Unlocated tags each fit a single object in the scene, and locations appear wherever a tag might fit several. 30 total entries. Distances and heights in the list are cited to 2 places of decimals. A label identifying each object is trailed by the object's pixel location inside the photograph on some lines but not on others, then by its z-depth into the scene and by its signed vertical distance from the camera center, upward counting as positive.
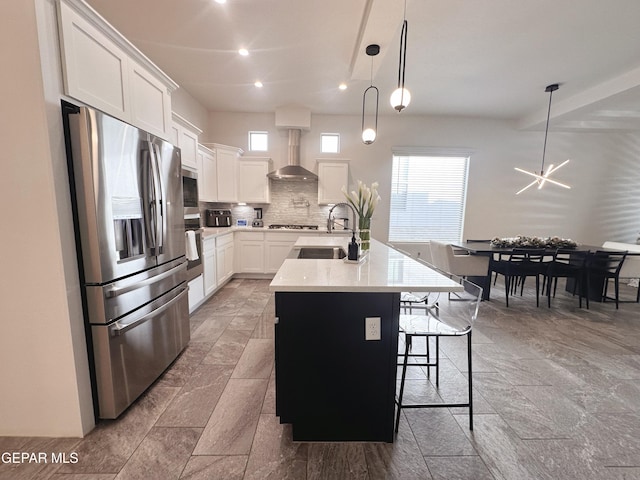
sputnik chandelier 3.64 +1.61
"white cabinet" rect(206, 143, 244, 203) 4.56 +0.64
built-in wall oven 2.86 -0.08
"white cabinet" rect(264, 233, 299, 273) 4.64 -0.72
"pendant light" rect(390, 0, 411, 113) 1.97 +0.86
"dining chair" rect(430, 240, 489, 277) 3.74 -0.79
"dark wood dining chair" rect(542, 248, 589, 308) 3.69 -0.84
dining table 3.68 -0.60
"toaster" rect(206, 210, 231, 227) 4.80 -0.24
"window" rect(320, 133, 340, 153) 5.12 +1.30
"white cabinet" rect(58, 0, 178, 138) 1.37 +0.87
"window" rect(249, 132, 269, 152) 5.10 +1.29
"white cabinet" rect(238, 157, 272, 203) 4.82 +0.52
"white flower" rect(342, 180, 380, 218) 1.99 +0.07
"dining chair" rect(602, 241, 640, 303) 3.64 -0.77
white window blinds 5.22 +0.28
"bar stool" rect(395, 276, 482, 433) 1.54 -0.75
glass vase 2.12 -0.24
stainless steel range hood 4.66 +0.70
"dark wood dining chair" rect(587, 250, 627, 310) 3.60 -0.79
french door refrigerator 1.42 -0.26
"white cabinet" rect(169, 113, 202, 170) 2.94 +0.83
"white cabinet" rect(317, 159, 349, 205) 4.84 +0.55
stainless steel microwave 2.88 +0.18
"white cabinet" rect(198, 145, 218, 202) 4.04 +0.53
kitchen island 1.41 -0.82
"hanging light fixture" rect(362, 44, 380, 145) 2.55 +1.59
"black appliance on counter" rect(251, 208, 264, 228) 5.11 -0.26
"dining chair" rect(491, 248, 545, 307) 3.66 -0.79
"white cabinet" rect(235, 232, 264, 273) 4.63 -0.82
